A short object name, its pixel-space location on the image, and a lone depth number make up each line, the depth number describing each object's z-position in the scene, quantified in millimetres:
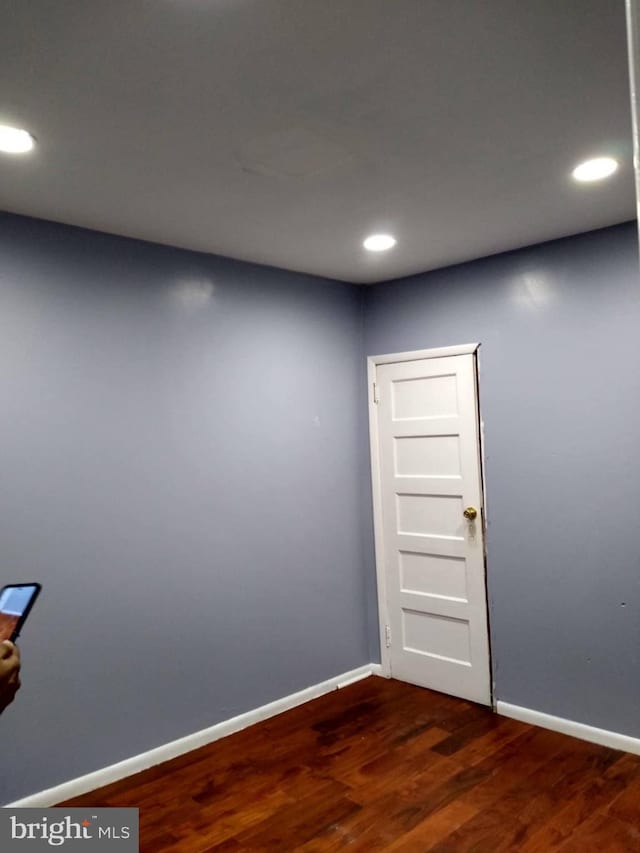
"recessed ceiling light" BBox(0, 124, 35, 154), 1920
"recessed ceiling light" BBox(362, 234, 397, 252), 3064
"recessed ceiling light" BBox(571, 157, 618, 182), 2275
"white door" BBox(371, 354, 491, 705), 3514
